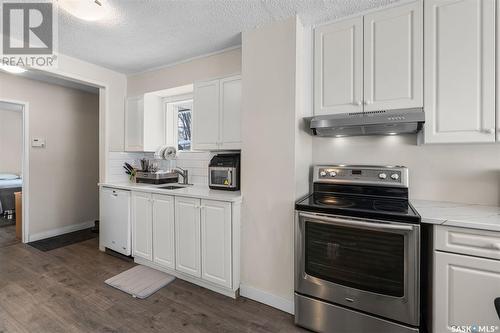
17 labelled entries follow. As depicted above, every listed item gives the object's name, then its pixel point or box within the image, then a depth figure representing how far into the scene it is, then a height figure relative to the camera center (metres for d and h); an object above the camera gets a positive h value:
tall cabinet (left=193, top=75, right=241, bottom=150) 2.55 +0.53
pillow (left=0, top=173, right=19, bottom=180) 5.42 -0.26
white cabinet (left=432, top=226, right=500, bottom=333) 1.38 -0.67
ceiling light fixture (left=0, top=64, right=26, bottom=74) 3.08 +1.20
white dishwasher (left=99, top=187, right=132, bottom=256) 2.97 -0.69
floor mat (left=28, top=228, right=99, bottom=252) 3.47 -1.12
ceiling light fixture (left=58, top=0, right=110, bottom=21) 1.77 +1.14
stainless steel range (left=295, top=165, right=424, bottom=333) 1.53 -0.64
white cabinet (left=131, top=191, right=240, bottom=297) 2.21 -0.72
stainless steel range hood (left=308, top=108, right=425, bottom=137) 1.73 +0.30
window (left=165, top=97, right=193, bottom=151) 3.47 +0.58
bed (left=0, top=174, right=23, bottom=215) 4.86 -0.54
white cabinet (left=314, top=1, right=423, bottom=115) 1.81 +0.79
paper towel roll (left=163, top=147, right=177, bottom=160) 3.25 +0.15
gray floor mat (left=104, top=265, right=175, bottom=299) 2.33 -1.17
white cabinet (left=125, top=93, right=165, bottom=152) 3.37 +0.57
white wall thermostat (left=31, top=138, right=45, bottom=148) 3.68 +0.33
